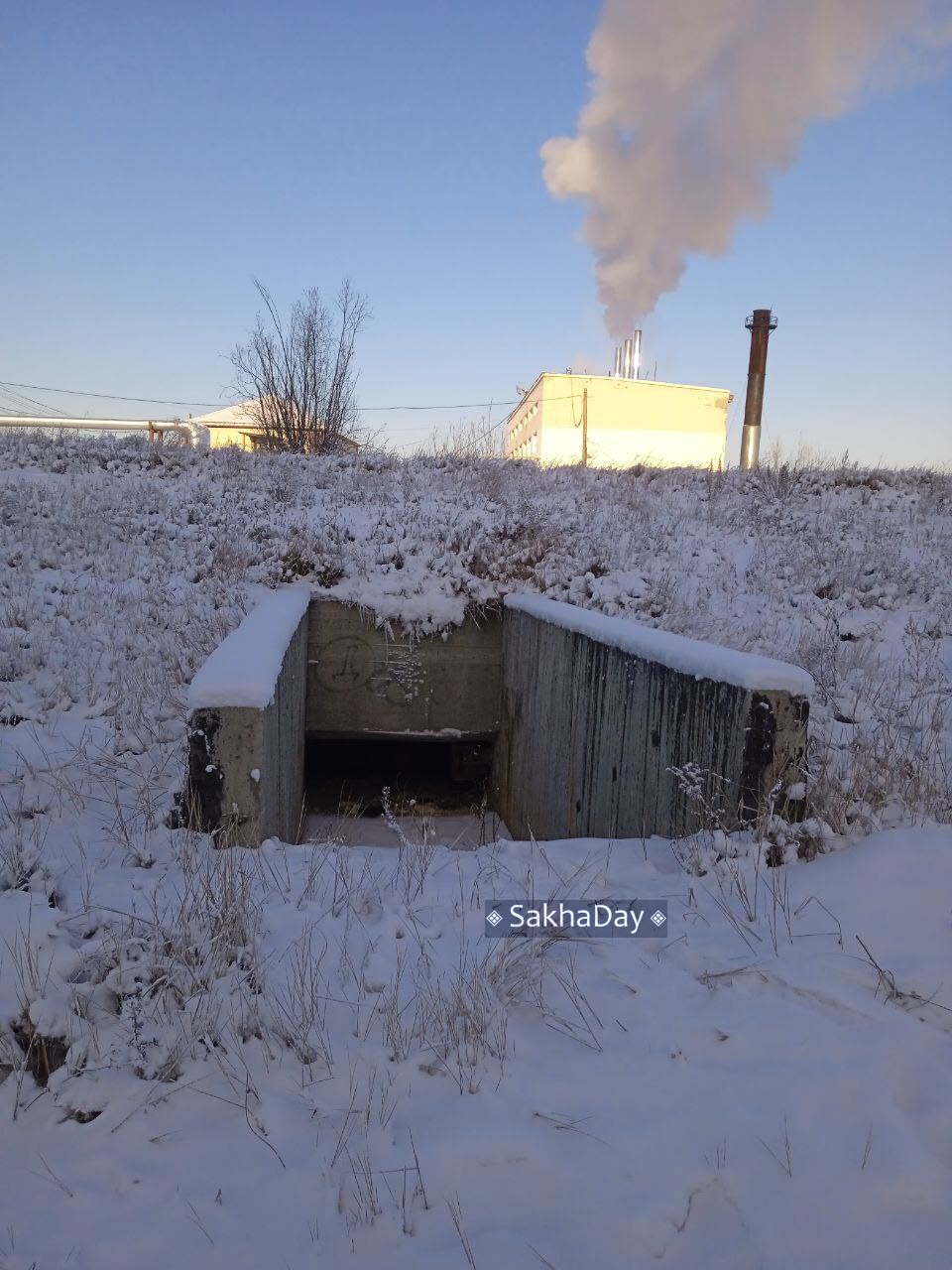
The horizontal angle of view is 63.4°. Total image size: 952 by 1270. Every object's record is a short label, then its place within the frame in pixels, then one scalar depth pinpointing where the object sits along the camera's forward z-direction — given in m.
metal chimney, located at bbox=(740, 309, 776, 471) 20.36
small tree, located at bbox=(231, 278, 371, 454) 18.12
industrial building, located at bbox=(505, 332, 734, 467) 33.91
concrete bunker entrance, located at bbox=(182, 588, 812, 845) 3.20
